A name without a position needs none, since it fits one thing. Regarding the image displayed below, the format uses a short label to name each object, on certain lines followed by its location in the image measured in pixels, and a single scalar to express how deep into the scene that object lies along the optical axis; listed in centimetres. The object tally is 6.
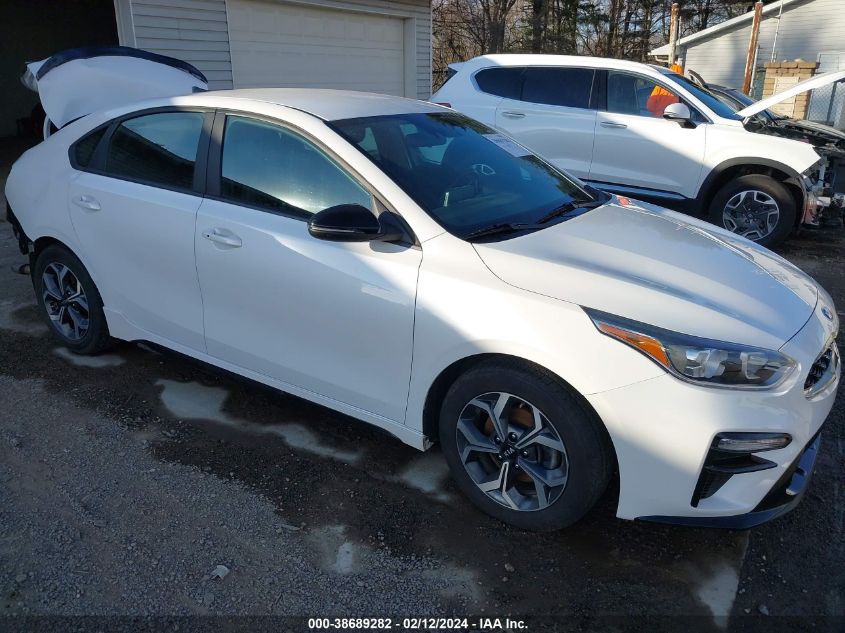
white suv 682
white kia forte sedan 239
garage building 939
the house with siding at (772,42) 2225
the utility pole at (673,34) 1903
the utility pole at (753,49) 1755
